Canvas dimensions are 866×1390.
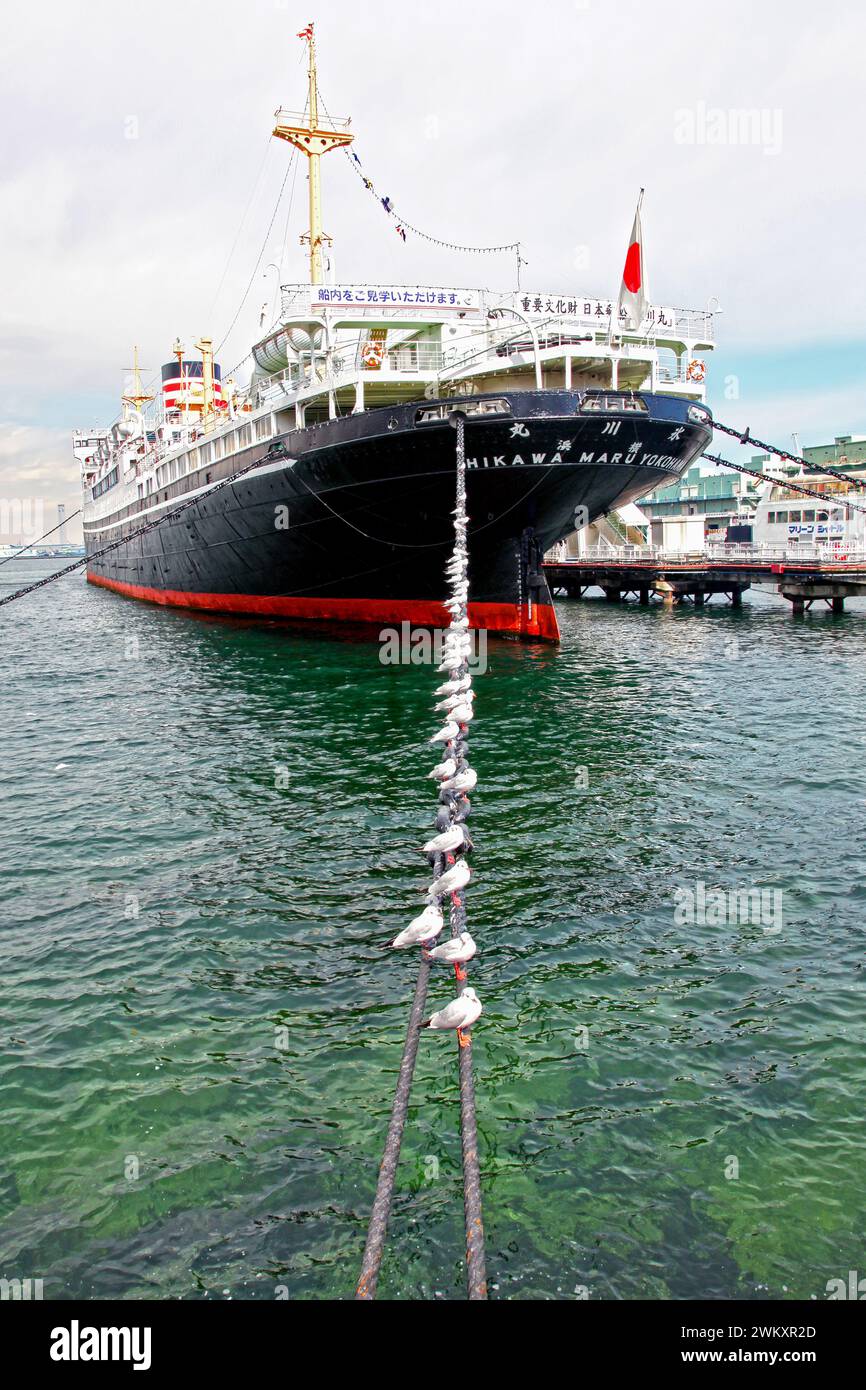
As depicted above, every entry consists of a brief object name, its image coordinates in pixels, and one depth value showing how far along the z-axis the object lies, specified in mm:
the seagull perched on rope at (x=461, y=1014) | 5055
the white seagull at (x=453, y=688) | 8906
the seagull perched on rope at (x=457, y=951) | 5387
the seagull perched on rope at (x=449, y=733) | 7980
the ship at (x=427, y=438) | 26625
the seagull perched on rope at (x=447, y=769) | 7469
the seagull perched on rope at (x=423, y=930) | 5559
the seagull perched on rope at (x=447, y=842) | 6141
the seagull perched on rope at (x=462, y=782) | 6934
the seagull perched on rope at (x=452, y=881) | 5844
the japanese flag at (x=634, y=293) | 26842
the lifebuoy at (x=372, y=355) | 28719
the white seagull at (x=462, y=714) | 8297
